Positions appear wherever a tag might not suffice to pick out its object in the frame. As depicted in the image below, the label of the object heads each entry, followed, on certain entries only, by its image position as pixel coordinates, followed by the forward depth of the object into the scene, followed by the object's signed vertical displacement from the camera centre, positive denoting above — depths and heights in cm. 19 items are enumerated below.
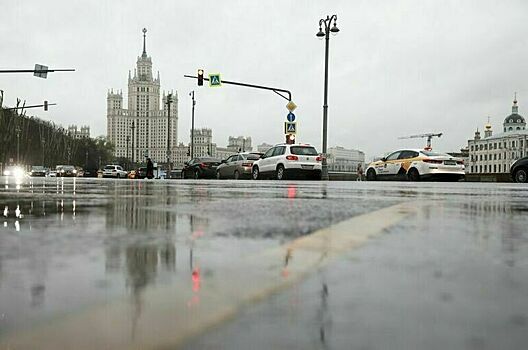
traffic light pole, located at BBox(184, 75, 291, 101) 2872 +465
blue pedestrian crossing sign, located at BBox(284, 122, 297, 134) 2775 +238
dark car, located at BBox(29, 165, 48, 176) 6012 -9
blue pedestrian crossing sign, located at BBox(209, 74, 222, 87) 3003 +526
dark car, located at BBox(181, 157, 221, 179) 2948 +24
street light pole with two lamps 2708 +674
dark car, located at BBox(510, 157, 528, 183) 1994 +22
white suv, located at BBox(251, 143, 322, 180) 2267 +49
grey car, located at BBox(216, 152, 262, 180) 2558 +33
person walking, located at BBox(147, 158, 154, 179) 3625 +24
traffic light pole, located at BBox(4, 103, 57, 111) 4134 +513
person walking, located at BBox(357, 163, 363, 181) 4087 -1
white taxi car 2089 +37
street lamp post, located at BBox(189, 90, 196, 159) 5039 +566
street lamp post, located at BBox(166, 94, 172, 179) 4662 +53
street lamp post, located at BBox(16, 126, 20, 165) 6791 +437
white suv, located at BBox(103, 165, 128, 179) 5541 -9
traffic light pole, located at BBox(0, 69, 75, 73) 2548 +494
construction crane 9876 +1018
